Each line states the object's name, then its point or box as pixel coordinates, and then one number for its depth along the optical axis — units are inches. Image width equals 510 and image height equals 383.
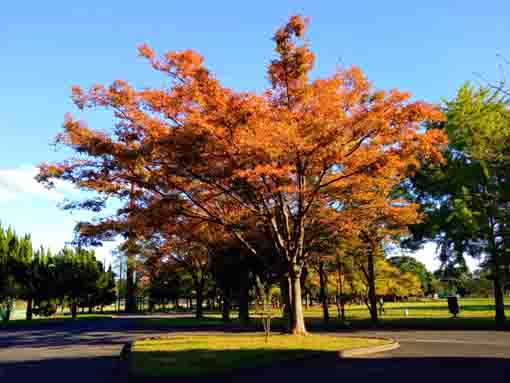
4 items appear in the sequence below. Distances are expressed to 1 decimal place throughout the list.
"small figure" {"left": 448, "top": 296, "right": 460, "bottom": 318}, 1172.5
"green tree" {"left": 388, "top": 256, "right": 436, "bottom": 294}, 1754.8
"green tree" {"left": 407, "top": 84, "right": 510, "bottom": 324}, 938.7
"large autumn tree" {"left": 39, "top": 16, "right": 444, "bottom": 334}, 521.7
